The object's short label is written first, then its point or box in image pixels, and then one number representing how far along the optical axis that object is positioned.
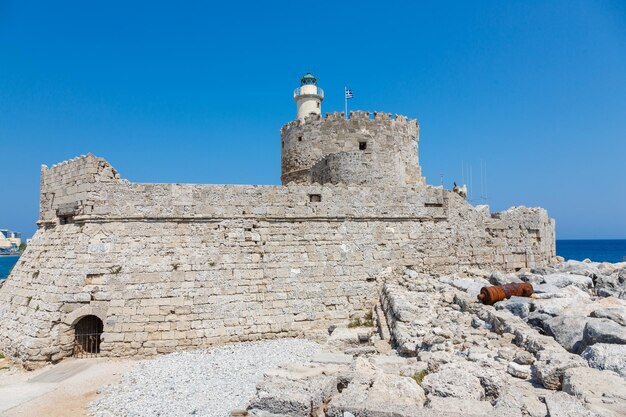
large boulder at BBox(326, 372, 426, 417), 5.47
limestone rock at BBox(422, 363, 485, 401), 5.72
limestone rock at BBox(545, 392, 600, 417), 4.74
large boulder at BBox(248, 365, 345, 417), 6.02
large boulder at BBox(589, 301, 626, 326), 7.49
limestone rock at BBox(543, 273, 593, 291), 11.70
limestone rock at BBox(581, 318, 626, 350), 6.45
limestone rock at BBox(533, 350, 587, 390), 5.82
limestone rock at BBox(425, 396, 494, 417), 5.19
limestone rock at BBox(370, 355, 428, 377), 7.16
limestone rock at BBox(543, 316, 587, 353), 7.15
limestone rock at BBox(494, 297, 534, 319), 8.99
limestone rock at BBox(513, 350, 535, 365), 6.59
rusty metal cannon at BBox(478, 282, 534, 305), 9.91
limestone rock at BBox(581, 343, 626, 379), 5.93
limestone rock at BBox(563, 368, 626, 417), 4.85
